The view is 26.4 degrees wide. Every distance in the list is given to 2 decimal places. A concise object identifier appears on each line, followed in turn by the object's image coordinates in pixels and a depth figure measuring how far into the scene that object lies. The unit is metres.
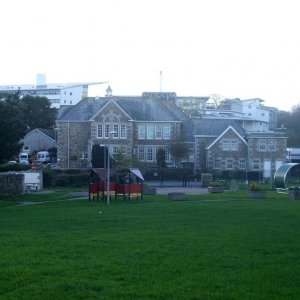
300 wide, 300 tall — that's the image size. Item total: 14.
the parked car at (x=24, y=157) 89.49
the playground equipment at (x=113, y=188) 40.88
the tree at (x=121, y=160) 72.84
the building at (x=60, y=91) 161.88
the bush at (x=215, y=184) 49.00
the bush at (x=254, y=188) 40.53
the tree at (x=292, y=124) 108.81
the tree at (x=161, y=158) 79.06
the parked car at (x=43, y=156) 94.72
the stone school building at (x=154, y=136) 77.75
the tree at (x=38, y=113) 109.06
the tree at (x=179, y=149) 79.25
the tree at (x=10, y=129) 44.38
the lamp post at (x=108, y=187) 37.03
